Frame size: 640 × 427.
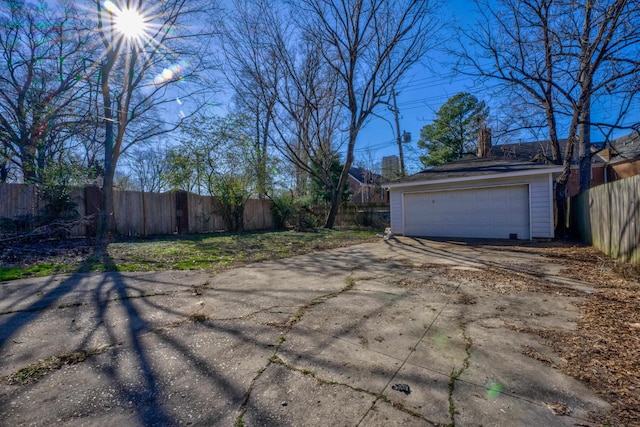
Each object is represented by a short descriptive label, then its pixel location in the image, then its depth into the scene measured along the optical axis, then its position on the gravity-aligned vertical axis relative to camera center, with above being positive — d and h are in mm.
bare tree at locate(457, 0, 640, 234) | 5828 +3537
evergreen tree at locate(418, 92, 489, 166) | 15859 +4699
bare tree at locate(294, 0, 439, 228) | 11164 +6861
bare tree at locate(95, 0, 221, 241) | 7586 +4729
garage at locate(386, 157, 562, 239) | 7738 +185
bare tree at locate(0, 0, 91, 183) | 7898 +4781
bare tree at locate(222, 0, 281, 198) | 11790 +5685
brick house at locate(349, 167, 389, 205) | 24330 +1671
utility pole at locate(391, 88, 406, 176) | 16434 +3979
